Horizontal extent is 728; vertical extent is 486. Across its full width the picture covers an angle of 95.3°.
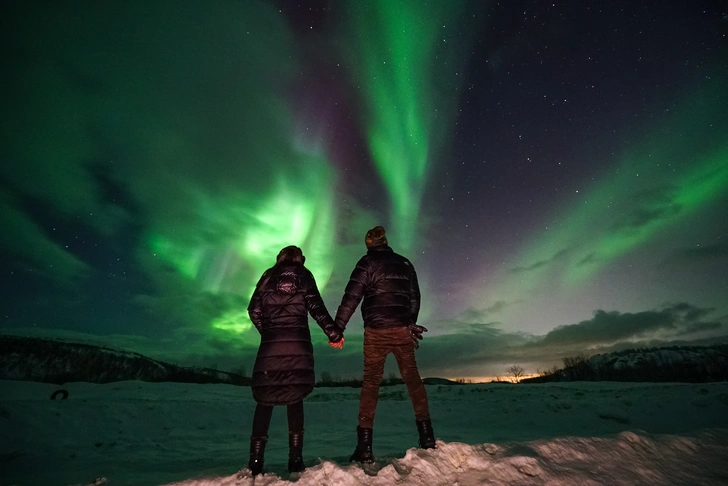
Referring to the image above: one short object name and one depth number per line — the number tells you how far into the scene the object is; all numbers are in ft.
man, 11.40
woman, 10.95
